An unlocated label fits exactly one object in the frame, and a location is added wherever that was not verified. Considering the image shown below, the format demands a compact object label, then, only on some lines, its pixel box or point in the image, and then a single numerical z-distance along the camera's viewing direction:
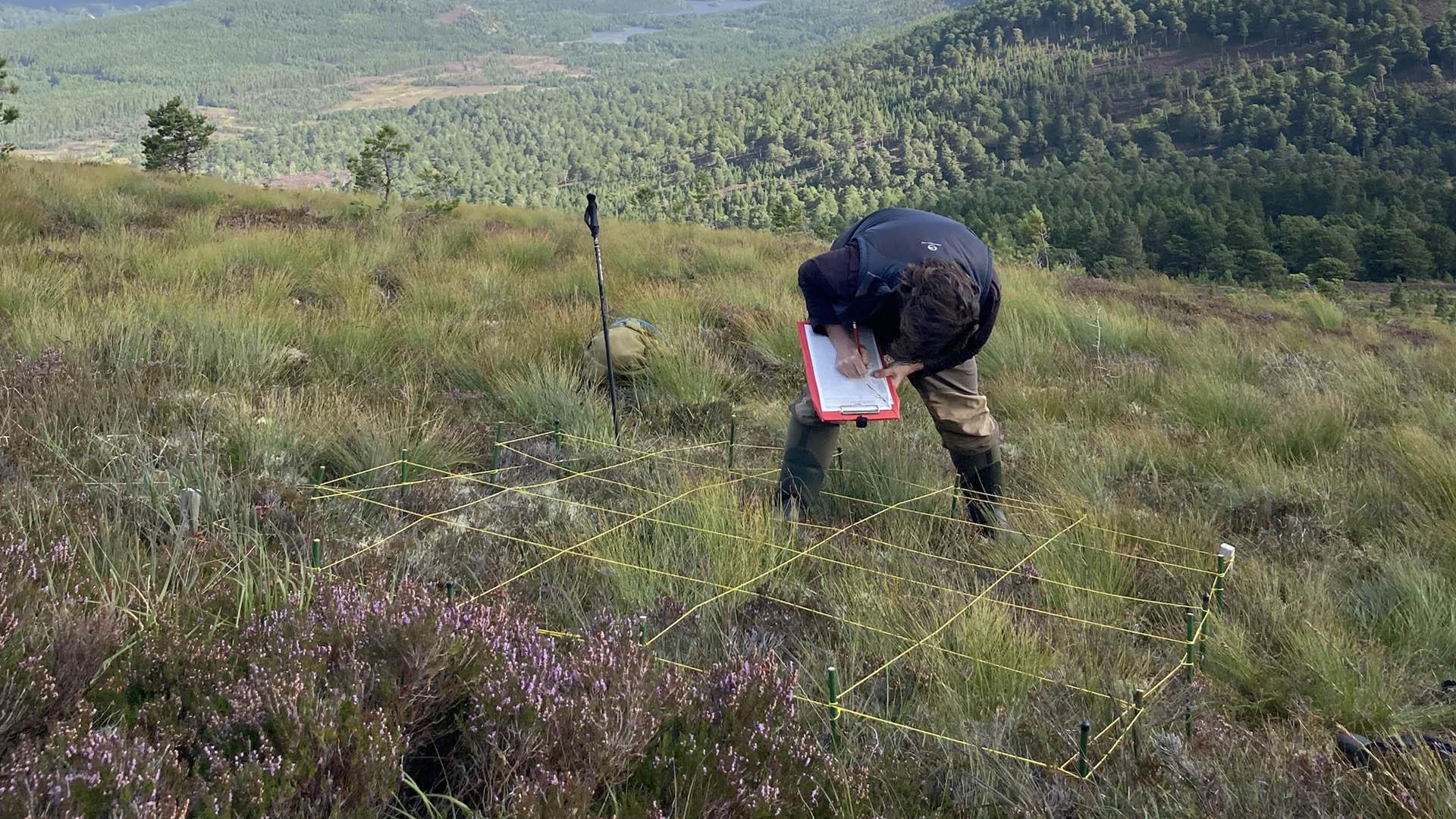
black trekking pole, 3.57
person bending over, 2.56
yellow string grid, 2.00
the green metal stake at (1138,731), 1.76
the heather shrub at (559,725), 1.29
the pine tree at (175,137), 18.16
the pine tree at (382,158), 13.45
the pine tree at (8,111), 11.47
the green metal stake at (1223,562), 2.17
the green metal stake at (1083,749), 1.59
